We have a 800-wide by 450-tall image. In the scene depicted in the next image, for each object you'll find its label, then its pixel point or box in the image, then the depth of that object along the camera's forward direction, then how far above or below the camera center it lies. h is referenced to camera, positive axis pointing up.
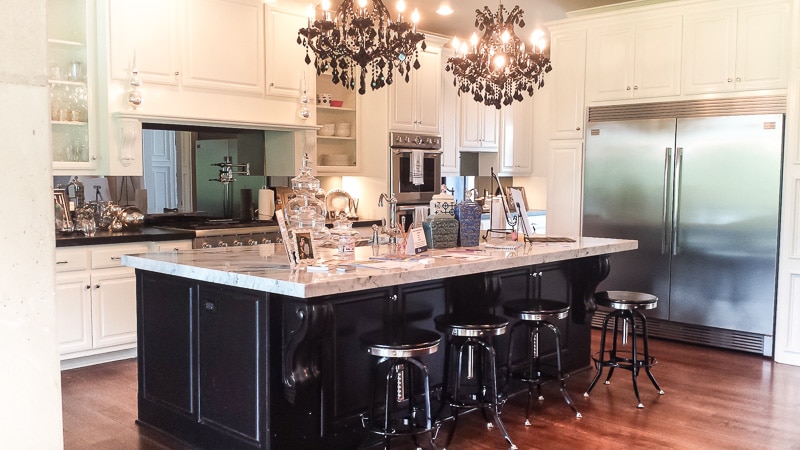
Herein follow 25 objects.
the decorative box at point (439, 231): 4.00 -0.27
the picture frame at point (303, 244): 3.23 -0.28
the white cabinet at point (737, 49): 5.27 +1.09
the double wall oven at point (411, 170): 6.69 +0.15
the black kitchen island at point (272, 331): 2.96 -0.68
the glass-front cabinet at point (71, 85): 4.87 +0.68
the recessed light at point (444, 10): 6.58 +1.67
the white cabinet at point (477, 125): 7.59 +0.67
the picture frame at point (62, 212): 4.94 -0.22
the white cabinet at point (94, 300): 4.57 -0.80
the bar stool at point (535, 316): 3.79 -0.71
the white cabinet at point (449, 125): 7.35 +0.63
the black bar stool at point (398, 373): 3.01 -0.88
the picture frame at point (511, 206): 4.49 -0.13
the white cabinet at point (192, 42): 4.92 +1.05
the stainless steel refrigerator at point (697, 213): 5.32 -0.21
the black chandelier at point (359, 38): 3.46 +0.74
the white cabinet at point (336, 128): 6.59 +0.54
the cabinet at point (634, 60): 5.83 +1.10
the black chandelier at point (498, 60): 4.36 +0.79
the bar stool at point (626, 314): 4.23 -0.79
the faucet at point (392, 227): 4.13 -0.26
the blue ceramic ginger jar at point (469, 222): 4.13 -0.22
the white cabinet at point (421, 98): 6.68 +0.85
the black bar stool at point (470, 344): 3.39 -0.81
